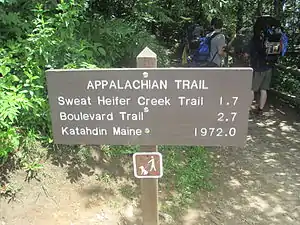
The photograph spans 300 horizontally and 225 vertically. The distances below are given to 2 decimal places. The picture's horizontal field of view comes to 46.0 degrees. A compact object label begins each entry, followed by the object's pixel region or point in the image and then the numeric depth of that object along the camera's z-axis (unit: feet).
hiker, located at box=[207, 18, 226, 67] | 18.95
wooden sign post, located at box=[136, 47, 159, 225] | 6.57
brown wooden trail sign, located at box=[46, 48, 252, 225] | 5.92
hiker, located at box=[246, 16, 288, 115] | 20.02
